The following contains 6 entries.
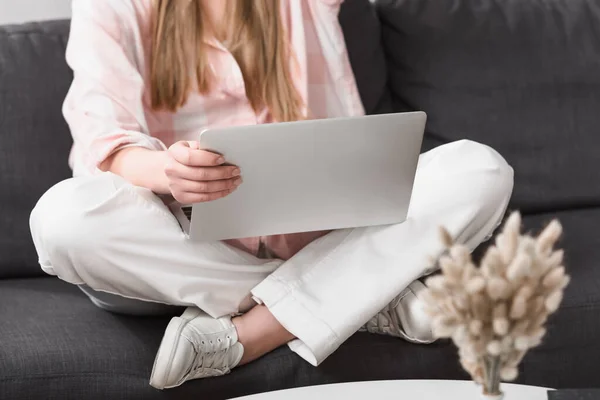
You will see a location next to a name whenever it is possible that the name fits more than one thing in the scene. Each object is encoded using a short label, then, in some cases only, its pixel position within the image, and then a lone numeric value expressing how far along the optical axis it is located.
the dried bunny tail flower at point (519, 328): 1.64
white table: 1.87
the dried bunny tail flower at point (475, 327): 1.64
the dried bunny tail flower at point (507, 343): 1.64
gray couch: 2.25
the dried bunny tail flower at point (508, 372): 1.68
